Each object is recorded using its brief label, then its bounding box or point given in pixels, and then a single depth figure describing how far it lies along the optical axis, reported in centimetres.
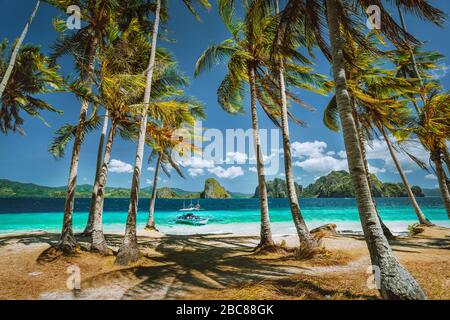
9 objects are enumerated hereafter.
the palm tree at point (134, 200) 652
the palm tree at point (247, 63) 841
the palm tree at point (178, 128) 777
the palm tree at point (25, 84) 952
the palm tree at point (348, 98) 332
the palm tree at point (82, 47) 726
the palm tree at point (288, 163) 726
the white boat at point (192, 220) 2514
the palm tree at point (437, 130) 707
